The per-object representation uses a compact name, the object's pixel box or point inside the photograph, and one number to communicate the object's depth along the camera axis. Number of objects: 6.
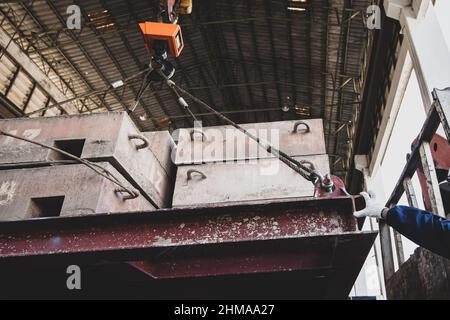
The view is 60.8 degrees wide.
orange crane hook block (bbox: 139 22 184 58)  3.38
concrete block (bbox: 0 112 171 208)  2.96
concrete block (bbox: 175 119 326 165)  3.52
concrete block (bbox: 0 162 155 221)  2.73
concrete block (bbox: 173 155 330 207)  3.23
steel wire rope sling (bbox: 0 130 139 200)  2.56
